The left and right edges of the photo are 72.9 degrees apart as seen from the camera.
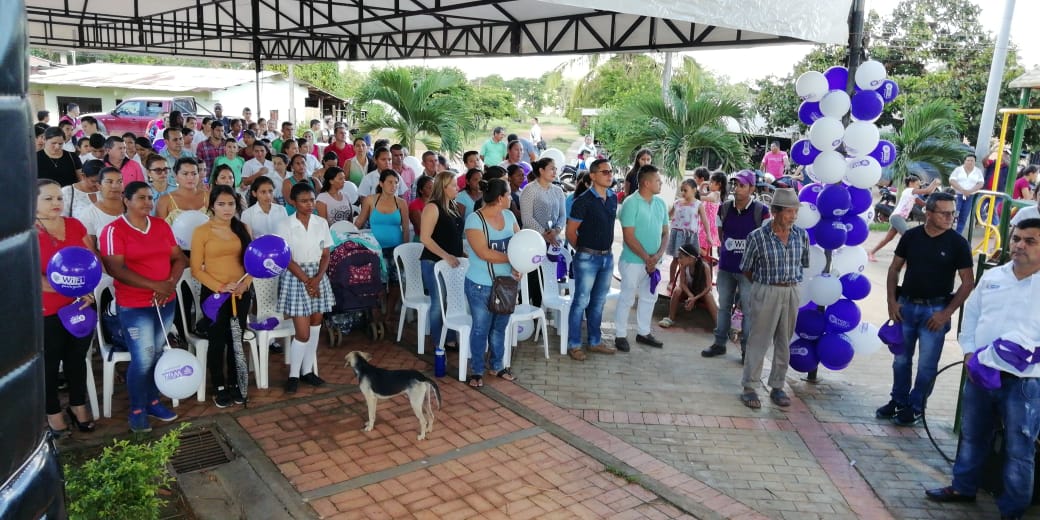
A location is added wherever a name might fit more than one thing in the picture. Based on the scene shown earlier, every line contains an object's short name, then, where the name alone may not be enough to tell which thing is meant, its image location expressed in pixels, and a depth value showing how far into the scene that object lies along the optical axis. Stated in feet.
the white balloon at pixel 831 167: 17.16
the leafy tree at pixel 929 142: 42.52
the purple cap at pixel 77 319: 12.56
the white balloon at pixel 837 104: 17.42
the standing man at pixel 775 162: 40.98
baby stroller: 17.79
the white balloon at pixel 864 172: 17.19
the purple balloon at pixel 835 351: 17.48
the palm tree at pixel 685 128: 34.32
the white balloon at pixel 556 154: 28.53
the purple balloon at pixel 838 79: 18.28
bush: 9.00
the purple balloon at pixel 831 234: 17.12
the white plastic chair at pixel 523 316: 18.57
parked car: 63.00
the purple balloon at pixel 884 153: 17.90
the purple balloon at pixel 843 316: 17.44
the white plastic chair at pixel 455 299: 17.72
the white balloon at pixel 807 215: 17.12
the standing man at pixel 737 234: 19.67
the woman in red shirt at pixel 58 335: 11.69
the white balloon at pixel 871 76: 17.39
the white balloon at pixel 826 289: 17.19
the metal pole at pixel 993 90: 38.37
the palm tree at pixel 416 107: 40.60
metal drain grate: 13.11
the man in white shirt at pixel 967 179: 36.20
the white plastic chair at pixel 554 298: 20.11
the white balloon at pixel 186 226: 15.83
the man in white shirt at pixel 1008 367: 11.53
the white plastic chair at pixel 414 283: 19.29
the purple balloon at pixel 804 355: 18.10
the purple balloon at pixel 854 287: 17.52
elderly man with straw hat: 15.98
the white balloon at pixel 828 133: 17.26
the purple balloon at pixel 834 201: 17.03
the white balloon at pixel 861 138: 17.17
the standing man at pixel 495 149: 33.86
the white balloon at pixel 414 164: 27.44
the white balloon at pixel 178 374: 13.38
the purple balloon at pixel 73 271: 11.58
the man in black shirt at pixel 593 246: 19.15
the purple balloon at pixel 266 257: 14.38
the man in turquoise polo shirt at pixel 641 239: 19.53
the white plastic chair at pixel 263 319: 16.28
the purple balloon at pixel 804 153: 18.29
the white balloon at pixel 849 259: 17.66
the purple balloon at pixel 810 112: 18.48
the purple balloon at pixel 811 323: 17.65
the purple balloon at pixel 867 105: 17.42
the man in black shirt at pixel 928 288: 14.89
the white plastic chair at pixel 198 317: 15.48
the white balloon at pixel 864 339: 17.81
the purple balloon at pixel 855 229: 17.50
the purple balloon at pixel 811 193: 17.62
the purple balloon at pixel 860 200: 17.52
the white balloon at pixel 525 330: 20.62
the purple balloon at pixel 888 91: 17.76
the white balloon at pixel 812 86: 18.11
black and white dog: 14.29
